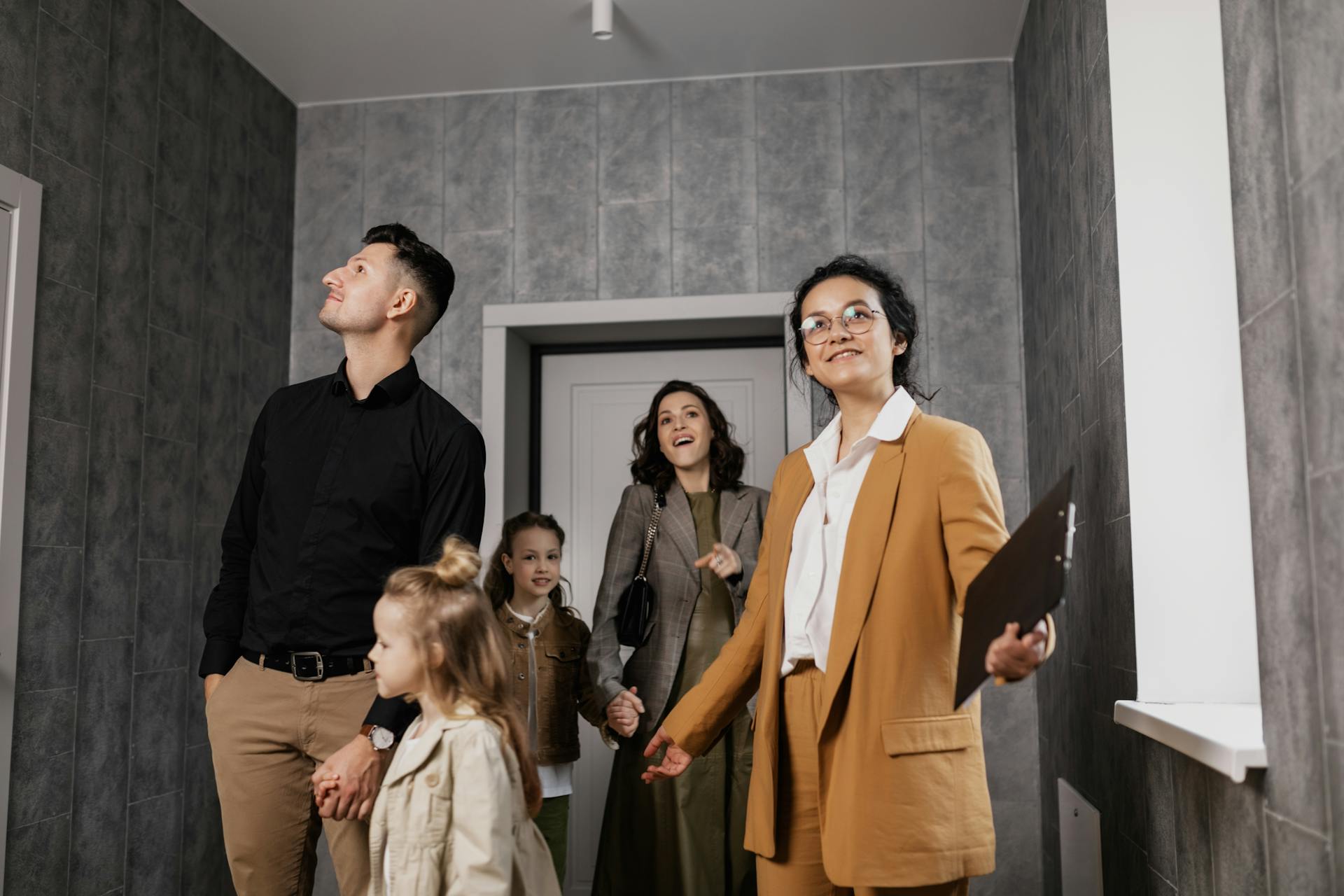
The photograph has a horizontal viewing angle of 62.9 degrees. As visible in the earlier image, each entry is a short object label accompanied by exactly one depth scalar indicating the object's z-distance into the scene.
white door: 3.76
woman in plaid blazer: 2.69
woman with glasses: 1.46
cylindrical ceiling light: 3.20
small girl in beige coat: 1.59
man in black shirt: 1.86
